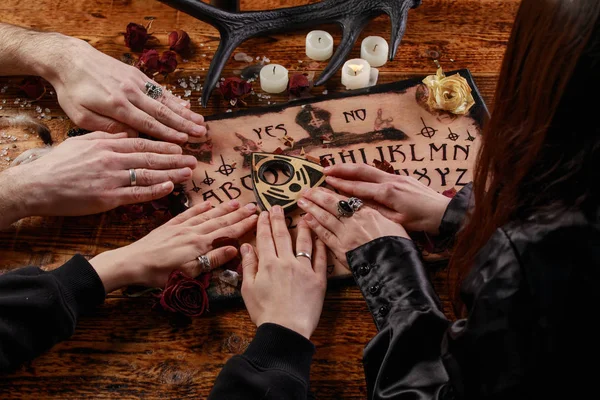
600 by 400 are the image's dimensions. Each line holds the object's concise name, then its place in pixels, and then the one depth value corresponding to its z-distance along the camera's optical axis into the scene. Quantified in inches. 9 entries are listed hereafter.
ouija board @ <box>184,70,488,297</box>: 55.4
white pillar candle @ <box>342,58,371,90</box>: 61.9
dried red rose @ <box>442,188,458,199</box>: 53.3
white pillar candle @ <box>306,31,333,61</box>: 64.6
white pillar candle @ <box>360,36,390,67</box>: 64.3
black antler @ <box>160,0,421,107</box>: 63.1
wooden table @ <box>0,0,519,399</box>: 44.4
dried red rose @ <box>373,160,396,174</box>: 54.4
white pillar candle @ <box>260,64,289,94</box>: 61.7
